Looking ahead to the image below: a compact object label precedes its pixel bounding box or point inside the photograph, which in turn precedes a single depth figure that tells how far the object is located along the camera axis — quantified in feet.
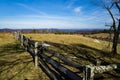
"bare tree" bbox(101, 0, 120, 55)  24.13
